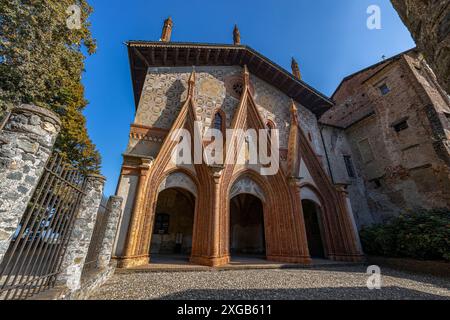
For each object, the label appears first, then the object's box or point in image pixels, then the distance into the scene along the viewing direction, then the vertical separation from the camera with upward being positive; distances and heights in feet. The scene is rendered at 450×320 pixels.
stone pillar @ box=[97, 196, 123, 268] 17.98 +0.90
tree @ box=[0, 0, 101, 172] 25.18 +25.68
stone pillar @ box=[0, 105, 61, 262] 7.09 +3.03
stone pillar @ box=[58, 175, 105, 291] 11.21 +0.35
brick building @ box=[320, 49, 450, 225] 35.09 +20.19
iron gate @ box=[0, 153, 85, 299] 8.69 +0.90
